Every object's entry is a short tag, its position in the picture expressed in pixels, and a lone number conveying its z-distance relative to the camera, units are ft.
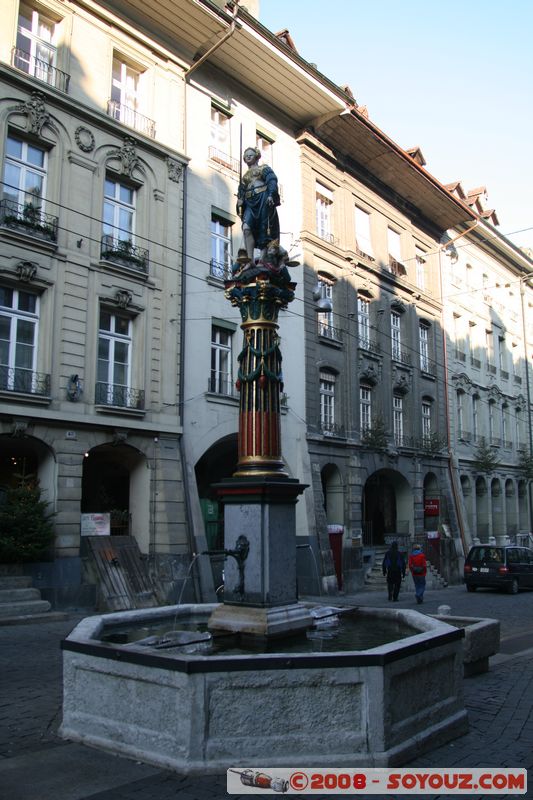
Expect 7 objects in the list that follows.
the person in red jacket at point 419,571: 67.77
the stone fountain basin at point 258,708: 17.94
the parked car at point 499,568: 81.71
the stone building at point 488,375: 119.44
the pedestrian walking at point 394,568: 70.33
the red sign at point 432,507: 105.40
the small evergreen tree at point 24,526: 51.16
